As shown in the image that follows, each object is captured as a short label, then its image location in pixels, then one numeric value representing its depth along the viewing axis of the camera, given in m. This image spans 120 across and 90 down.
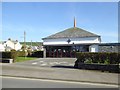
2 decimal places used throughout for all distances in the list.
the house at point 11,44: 48.46
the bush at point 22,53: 23.37
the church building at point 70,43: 21.69
